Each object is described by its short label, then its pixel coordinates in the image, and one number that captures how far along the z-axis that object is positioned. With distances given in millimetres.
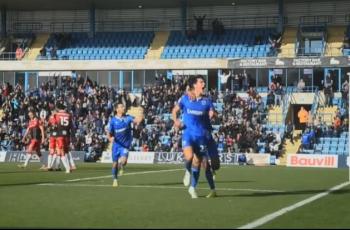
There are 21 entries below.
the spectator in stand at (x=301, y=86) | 45438
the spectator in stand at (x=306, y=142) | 38562
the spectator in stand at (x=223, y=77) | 47500
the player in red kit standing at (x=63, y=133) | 23516
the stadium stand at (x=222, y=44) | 48969
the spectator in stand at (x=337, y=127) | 39094
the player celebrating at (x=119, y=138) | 17234
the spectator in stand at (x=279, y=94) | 44531
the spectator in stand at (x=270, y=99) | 44406
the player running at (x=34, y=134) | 26703
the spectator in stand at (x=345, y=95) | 42156
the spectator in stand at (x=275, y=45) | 47781
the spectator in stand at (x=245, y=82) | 46906
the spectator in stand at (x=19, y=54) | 52594
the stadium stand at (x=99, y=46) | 51594
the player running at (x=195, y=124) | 13469
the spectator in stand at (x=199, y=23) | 51688
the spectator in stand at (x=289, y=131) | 40781
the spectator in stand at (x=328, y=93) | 43569
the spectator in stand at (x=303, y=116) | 42281
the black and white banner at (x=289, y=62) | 44156
